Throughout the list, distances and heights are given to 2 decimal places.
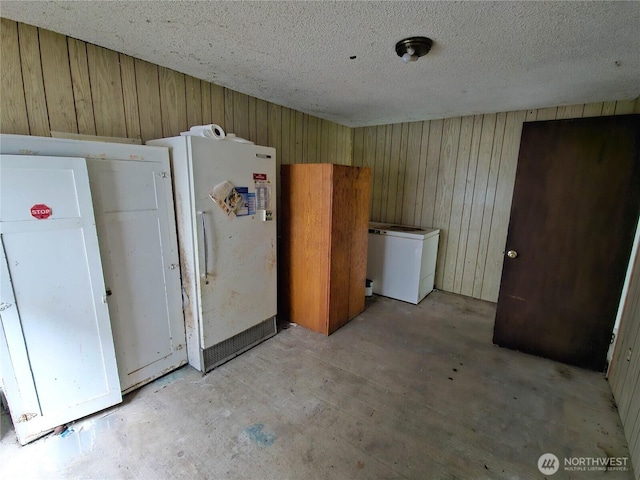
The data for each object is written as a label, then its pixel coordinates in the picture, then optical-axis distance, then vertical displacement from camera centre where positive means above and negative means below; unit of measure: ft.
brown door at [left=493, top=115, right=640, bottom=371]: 7.13 -1.16
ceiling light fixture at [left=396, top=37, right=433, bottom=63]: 5.56 +2.69
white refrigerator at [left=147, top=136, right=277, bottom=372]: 6.80 -1.42
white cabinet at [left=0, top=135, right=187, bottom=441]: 5.12 -1.42
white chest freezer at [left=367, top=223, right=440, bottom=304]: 11.54 -2.97
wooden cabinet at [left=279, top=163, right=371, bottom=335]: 8.91 -1.77
